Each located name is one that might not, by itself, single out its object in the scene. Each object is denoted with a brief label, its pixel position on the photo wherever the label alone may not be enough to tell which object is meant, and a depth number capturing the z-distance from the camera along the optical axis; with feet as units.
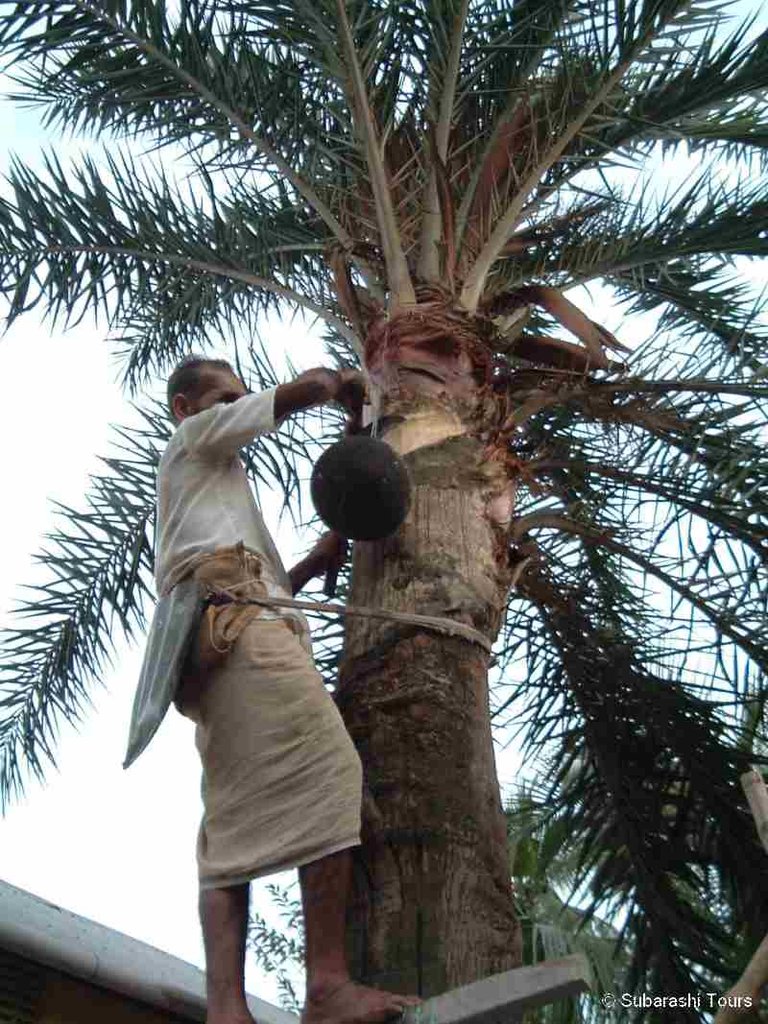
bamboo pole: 7.83
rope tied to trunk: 10.28
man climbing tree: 8.87
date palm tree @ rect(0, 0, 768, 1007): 15.07
